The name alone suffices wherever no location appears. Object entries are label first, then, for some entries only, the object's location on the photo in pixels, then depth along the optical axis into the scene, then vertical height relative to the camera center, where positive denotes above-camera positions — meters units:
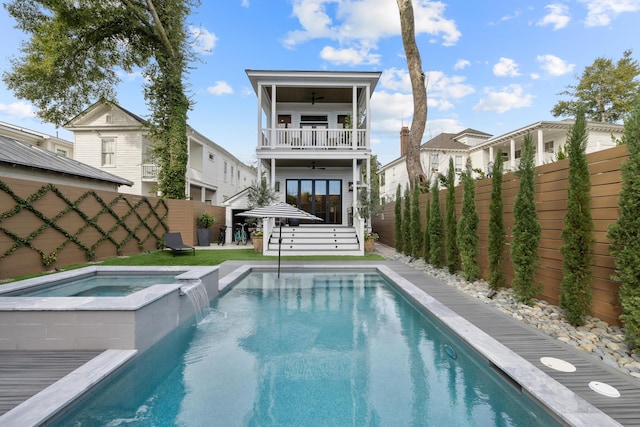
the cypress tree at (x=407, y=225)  11.66 -0.23
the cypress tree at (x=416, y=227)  10.67 -0.28
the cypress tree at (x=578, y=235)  3.93 -0.21
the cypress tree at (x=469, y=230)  6.79 -0.25
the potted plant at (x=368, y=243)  12.77 -0.99
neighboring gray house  8.94 +1.63
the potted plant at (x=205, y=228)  15.49 -0.44
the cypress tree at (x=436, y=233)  8.75 -0.40
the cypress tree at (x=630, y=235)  3.12 -0.17
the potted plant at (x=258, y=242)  12.31 -0.90
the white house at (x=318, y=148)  12.80 +3.04
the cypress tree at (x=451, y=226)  7.91 -0.18
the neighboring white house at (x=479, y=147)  18.75 +5.26
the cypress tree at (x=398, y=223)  12.83 -0.19
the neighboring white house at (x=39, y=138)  17.33 +4.90
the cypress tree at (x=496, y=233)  5.85 -0.27
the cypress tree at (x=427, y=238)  9.52 -0.60
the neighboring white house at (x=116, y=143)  18.27 +4.52
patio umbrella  8.09 +0.19
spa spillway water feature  3.44 -1.16
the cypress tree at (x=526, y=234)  4.88 -0.25
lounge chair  11.48 -0.87
